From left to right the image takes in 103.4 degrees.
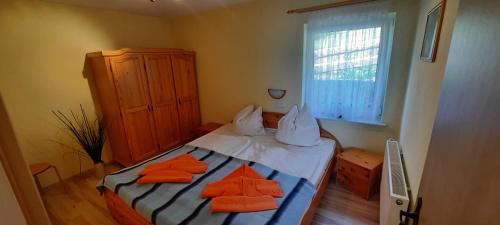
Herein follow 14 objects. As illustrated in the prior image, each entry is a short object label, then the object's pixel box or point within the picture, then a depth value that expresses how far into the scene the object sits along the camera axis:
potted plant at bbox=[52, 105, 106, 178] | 2.64
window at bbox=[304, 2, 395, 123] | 2.06
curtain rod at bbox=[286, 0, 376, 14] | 2.07
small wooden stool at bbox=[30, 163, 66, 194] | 2.24
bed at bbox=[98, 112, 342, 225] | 1.41
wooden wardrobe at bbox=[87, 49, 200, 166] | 2.65
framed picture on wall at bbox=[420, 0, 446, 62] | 1.10
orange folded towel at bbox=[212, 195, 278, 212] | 1.42
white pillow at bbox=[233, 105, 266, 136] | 2.83
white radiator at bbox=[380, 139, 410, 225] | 1.29
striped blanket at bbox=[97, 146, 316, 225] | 1.38
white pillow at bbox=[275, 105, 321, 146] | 2.42
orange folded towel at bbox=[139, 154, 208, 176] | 1.92
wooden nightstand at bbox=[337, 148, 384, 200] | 2.08
